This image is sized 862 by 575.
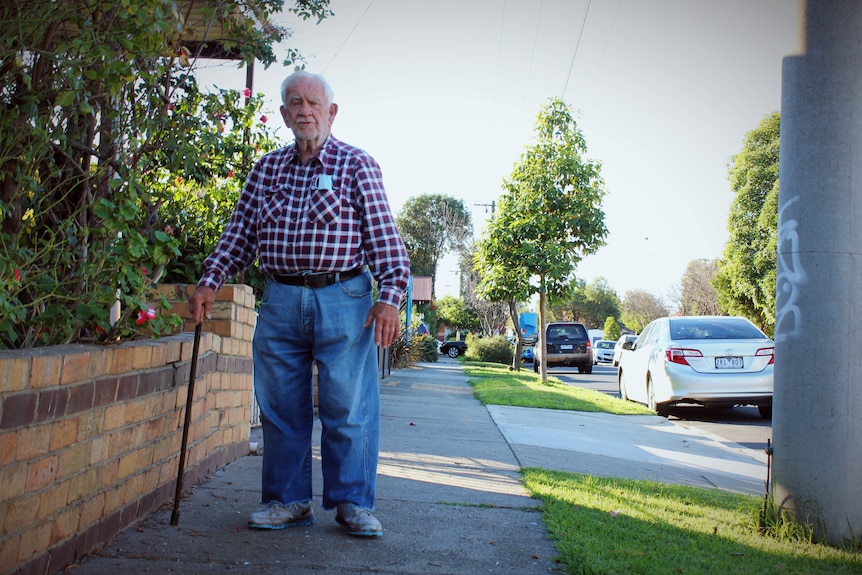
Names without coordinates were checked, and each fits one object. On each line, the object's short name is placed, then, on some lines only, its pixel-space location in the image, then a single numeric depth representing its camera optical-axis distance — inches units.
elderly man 134.9
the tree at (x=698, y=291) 2052.2
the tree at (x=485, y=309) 1625.2
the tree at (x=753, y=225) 1102.4
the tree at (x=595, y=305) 3497.0
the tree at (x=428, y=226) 2028.8
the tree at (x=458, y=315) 2003.0
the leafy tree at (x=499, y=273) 621.0
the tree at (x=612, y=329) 2956.9
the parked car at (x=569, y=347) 1040.2
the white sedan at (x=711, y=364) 385.1
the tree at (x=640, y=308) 3051.2
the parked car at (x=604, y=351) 1668.3
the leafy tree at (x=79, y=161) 112.6
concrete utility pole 148.8
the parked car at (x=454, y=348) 1611.7
